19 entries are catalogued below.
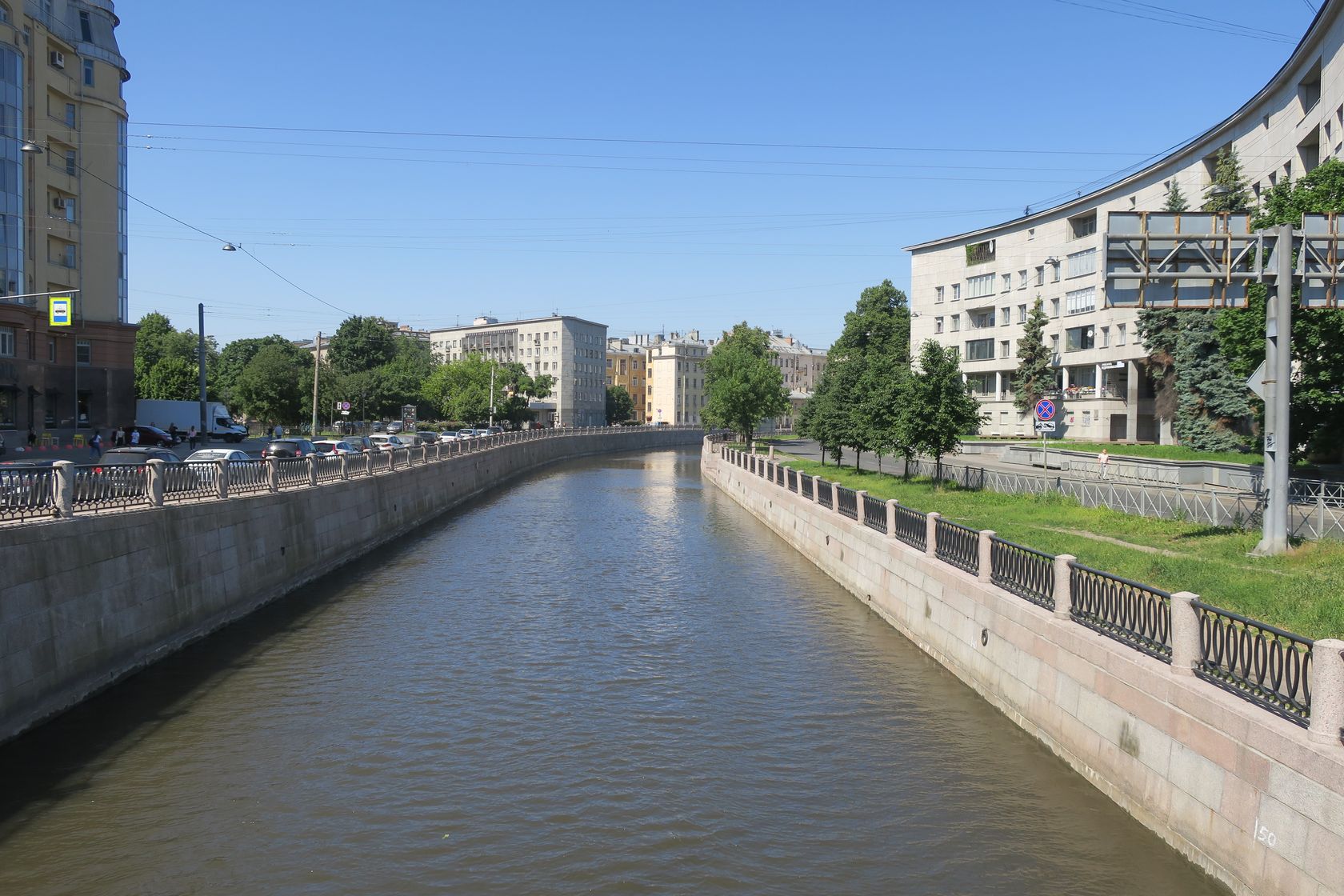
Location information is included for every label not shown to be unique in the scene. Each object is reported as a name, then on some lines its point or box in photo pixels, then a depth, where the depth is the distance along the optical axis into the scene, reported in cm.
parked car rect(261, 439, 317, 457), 3412
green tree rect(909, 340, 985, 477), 3378
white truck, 5916
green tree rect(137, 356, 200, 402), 8738
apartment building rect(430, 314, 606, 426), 14575
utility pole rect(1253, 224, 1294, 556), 1606
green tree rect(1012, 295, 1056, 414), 6112
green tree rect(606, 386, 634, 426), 15588
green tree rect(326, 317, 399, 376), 11850
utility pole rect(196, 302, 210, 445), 4478
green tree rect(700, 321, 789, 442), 7956
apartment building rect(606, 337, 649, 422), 16800
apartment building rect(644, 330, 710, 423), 16238
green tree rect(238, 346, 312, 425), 7706
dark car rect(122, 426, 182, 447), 4772
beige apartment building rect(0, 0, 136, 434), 4475
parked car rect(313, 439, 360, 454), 4219
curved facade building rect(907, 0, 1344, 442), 3575
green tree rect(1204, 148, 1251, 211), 3875
